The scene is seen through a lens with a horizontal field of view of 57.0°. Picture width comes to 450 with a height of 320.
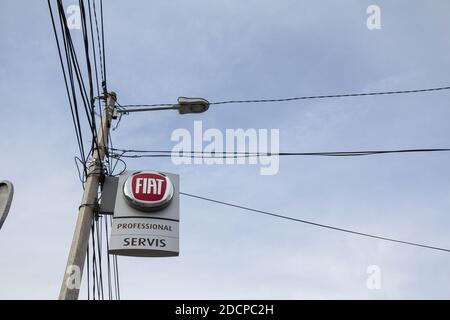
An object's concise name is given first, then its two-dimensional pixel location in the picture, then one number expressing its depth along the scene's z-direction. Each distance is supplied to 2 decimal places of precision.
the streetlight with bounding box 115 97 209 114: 8.56
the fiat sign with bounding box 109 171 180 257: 6.97
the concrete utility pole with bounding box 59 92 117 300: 5.91
